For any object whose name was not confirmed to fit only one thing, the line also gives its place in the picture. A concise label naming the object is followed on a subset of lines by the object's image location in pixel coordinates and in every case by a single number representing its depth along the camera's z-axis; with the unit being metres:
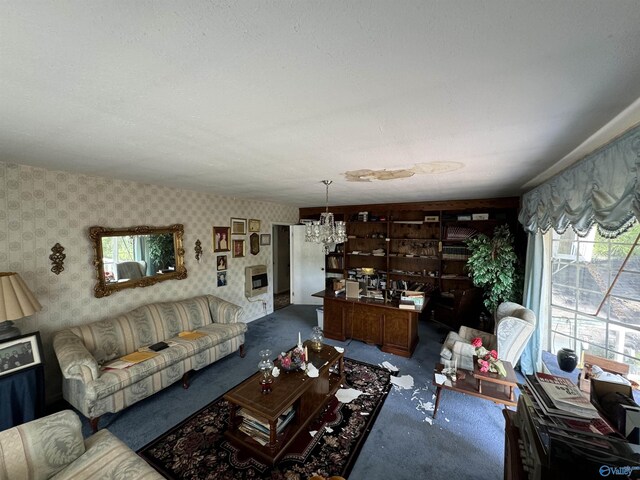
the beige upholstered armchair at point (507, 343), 2.67
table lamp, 2.04
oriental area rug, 1.92
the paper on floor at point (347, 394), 2.72
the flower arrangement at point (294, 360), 2.46
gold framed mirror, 2.97
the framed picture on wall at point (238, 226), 4.62
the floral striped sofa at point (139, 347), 2.26
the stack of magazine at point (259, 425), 2.06
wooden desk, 3.65
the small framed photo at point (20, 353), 2.04
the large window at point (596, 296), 2.36
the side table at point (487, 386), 2.29
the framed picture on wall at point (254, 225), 4.98
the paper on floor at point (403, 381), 2.97
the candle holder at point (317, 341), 2.91
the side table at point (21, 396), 1.99
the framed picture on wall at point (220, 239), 4.31
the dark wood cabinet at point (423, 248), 4.30
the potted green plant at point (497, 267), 3.58
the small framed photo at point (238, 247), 4.67
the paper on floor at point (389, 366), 3.30
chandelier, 3.49
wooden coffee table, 1.96
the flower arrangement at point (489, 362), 2.38
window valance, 1.29
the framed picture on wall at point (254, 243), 5.02
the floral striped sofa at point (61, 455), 1.36
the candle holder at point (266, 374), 2.18
